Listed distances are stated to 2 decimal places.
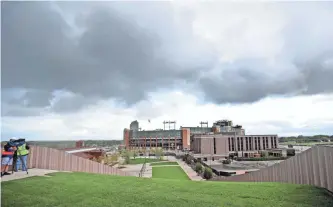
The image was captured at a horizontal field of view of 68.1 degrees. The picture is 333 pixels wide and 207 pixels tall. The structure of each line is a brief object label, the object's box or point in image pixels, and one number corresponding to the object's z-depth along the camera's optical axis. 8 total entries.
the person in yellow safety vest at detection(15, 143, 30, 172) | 12.52
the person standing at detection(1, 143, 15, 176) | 11.63
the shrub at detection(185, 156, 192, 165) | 68.44
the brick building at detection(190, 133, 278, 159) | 90.00
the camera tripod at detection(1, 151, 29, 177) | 12.46
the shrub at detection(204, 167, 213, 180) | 44.59
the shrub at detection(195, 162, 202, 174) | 49.99
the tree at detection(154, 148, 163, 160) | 88.56
